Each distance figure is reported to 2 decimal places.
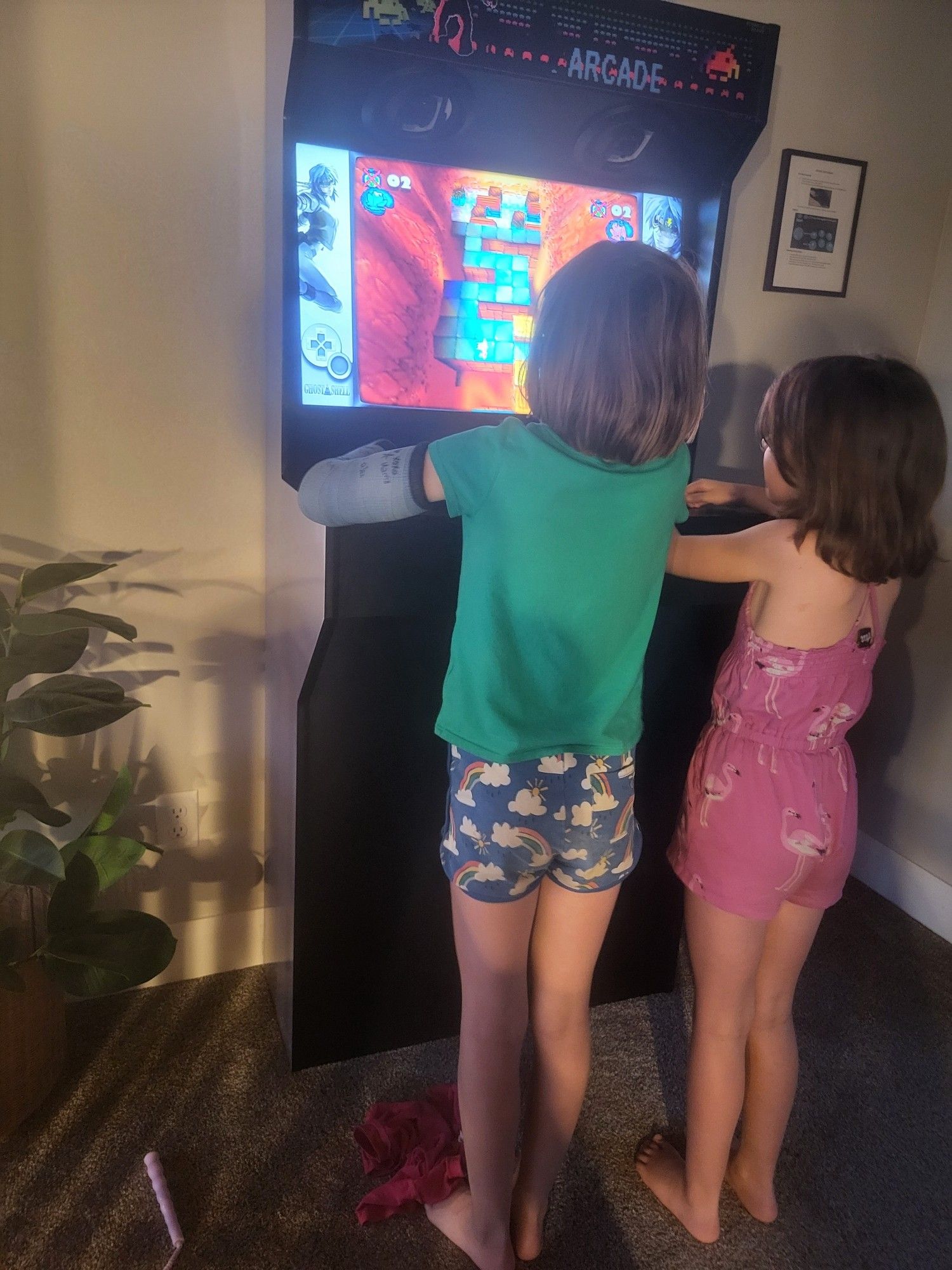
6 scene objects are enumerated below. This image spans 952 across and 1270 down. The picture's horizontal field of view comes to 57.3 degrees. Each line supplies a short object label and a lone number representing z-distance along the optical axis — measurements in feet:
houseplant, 4.36
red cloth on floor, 4.59
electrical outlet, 5.89
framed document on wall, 6.49
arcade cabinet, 4.18
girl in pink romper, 3.69
